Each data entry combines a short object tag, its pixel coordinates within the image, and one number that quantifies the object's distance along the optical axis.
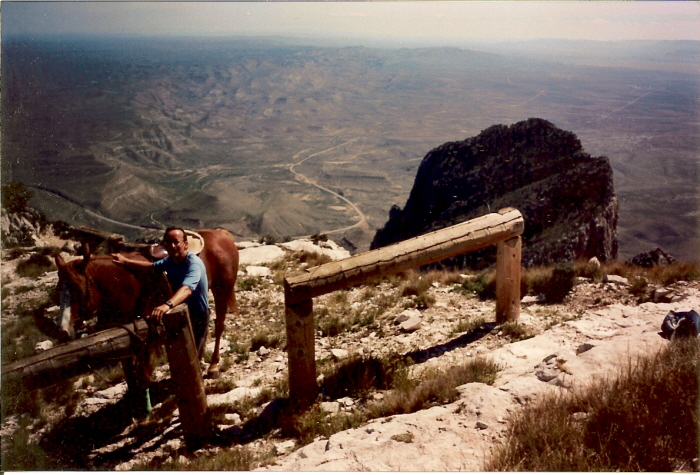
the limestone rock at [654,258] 14.98
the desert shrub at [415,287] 7.78
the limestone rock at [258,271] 9.93
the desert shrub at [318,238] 16.77
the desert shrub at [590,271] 7.53
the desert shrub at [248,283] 9.13
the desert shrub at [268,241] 16.04
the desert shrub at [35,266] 9.95
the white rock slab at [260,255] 11.77
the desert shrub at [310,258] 11.93
